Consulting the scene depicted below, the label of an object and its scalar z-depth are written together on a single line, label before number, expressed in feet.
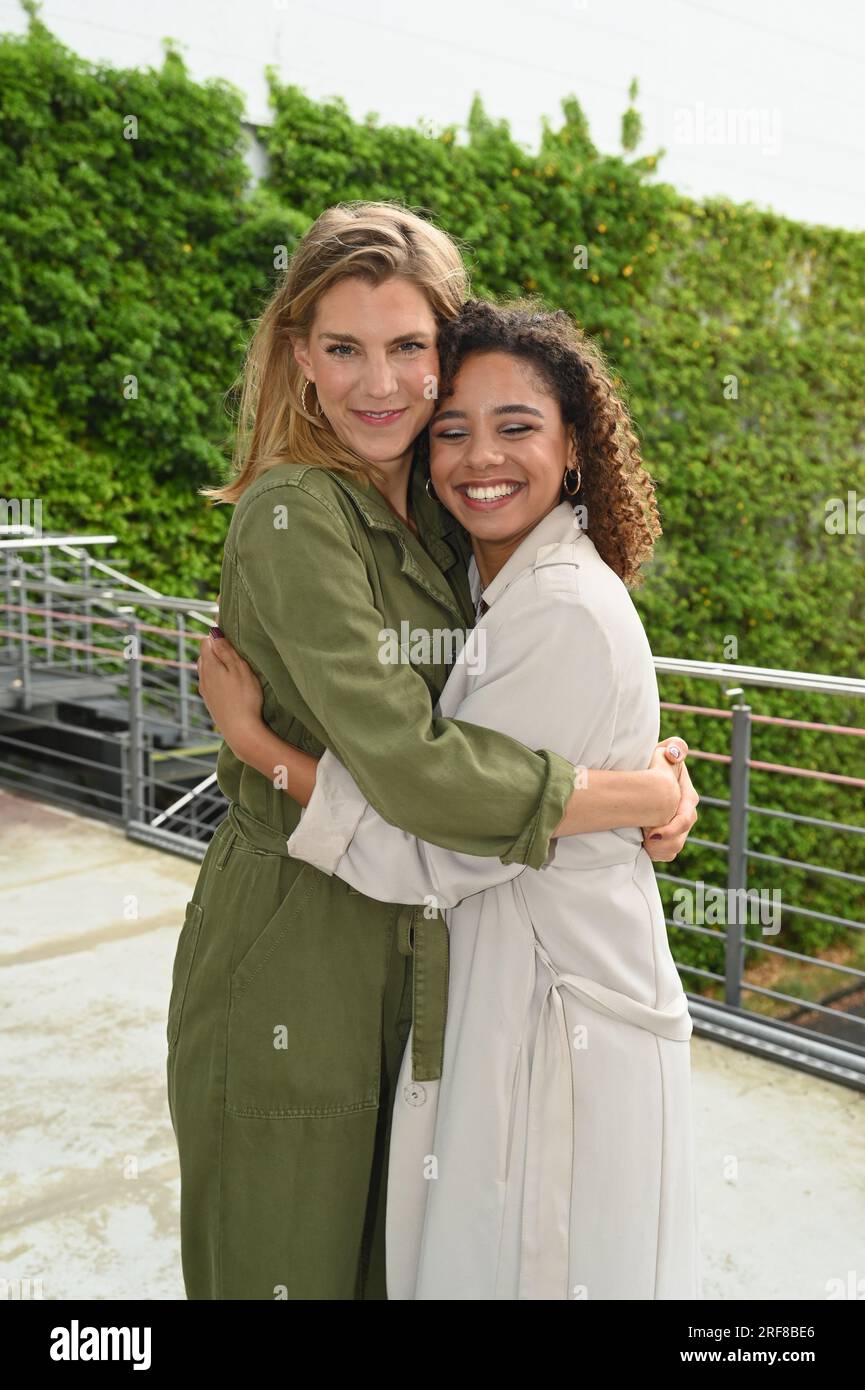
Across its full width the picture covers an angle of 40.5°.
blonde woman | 4.10
